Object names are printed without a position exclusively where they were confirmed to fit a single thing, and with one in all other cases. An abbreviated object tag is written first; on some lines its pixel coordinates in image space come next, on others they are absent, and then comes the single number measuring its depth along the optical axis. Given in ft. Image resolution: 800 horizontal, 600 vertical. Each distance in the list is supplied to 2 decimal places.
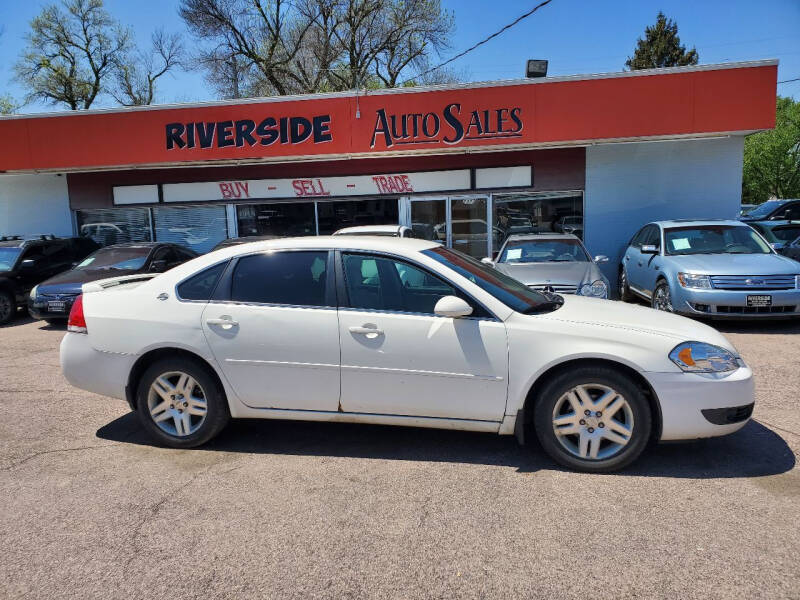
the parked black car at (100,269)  31.78
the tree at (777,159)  114.32
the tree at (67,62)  111.34
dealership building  36.60
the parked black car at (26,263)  35.40
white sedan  12.05
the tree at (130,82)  117.80
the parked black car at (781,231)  44.78
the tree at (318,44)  99.55
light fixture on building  39.12
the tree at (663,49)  133.39
